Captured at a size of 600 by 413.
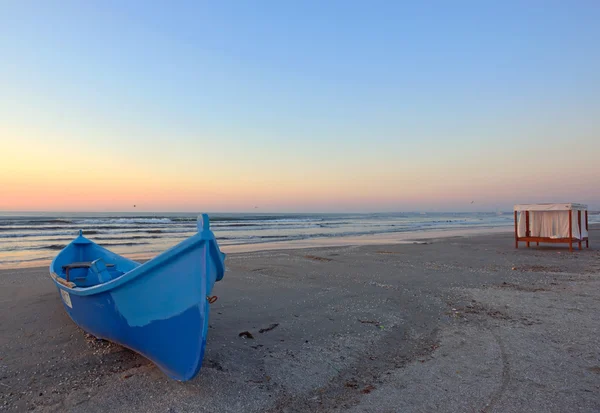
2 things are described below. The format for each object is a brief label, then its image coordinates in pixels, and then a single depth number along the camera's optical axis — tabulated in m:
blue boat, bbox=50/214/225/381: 3.26
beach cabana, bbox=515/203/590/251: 13.23
